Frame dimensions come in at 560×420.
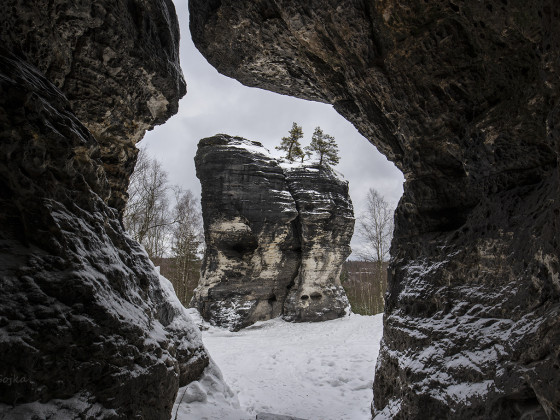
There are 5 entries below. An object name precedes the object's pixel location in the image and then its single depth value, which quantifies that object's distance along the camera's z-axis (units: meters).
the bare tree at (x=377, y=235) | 19.66
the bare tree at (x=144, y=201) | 14.05
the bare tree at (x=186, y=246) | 20.30
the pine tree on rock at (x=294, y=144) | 24.84
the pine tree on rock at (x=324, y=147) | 23.34
